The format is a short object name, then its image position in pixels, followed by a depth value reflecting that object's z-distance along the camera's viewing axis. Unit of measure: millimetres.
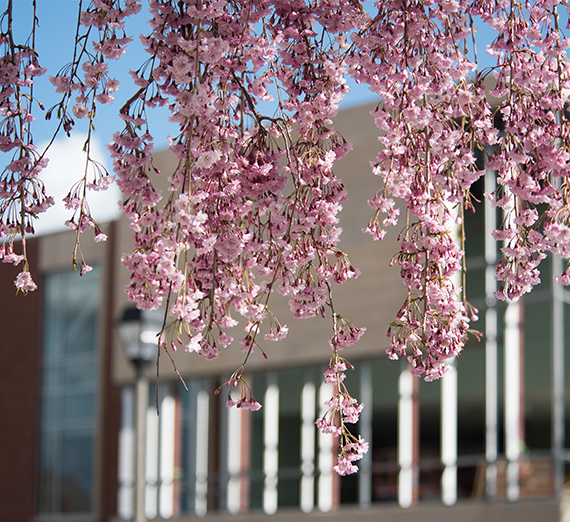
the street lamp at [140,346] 14695
